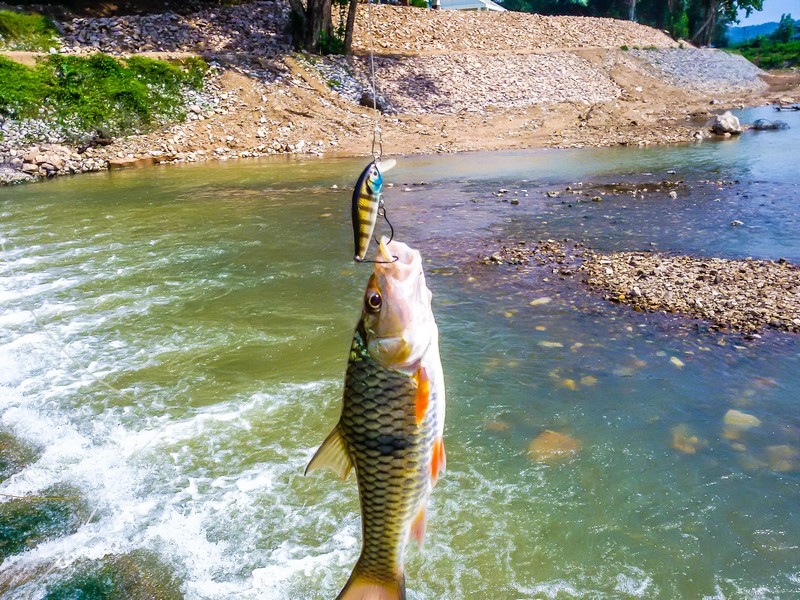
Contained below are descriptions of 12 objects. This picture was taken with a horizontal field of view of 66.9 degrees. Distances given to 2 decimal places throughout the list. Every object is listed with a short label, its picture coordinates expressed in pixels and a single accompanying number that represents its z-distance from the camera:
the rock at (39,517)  4.79
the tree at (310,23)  36.92
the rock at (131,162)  26.19
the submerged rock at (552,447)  5.57
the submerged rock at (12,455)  5.69
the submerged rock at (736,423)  5.72
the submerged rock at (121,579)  4.25
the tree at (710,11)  67.04
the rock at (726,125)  28.13
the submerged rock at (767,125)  29.86
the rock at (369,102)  33.75
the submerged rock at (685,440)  5.57
